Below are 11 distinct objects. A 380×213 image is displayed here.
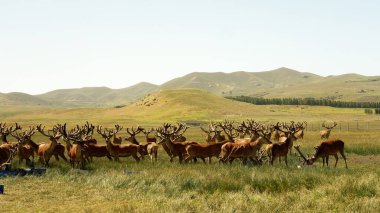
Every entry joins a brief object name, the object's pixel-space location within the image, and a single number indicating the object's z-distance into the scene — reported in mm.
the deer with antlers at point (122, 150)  25516
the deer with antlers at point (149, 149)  26391
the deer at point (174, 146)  25688
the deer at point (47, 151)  22625
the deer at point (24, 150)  23308
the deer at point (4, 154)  21547
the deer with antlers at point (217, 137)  33000
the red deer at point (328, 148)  25009
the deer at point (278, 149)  23891
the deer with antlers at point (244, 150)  23203
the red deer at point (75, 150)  22000
